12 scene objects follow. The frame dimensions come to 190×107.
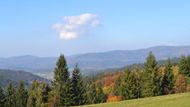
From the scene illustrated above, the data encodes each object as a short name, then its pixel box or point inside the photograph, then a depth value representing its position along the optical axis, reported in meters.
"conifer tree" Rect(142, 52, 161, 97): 75.62
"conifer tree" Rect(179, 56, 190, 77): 98.50
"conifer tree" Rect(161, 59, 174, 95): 79.14
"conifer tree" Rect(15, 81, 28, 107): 97.12
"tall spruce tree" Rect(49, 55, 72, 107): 68.69
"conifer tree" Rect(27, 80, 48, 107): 74.81
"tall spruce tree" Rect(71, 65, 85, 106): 69.81
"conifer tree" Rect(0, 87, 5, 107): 89.47
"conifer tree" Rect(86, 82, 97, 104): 111.03
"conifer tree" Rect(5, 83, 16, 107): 93.27
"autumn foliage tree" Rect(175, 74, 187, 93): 99.75
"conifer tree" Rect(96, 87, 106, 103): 112.81
